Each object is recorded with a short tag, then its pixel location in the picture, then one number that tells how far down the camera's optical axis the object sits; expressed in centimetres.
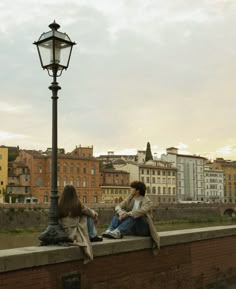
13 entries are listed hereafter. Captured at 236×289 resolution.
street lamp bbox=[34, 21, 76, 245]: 514
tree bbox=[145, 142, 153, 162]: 9265
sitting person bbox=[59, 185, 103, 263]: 497
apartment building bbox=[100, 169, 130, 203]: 7617
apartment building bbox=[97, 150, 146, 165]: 9409
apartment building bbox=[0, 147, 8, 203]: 6525
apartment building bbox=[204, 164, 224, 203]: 9854
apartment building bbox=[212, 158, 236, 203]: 10317
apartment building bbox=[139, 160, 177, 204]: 8317
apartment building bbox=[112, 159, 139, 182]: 8166
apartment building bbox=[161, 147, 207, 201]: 9371
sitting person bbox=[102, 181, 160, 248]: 570
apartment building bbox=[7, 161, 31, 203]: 6445
